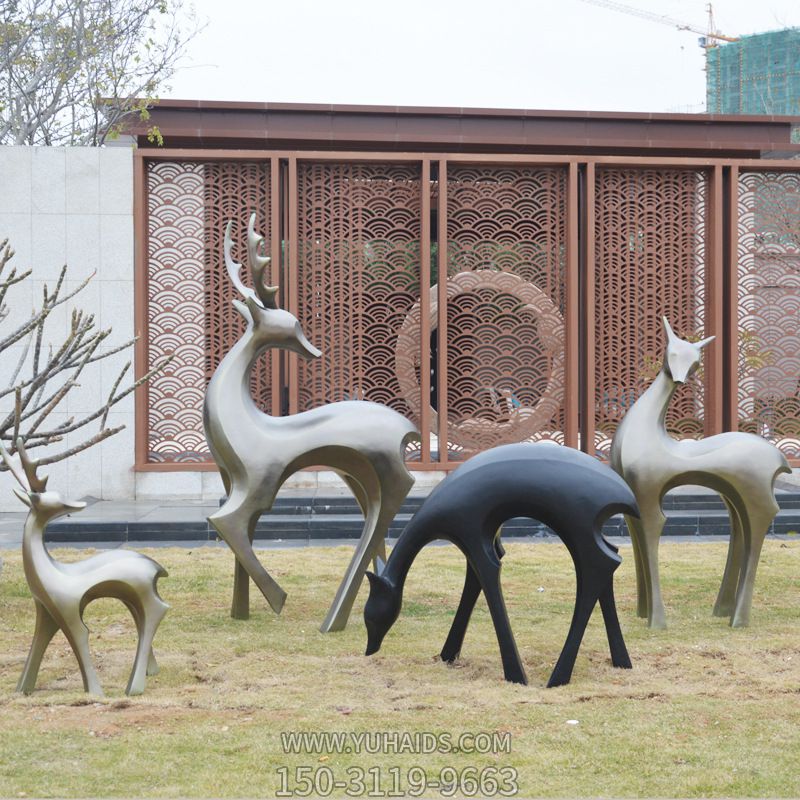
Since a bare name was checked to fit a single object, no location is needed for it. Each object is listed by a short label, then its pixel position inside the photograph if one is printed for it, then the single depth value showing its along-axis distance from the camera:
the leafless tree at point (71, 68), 14.02
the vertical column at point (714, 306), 10.97
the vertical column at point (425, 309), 10.74
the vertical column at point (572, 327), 10.91
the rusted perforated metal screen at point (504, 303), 11.02
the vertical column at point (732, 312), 10.98
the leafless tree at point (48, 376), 5.28
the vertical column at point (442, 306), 10.83
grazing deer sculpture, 4.56
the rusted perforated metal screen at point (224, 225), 10.78
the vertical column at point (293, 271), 10.66
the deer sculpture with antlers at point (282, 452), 5.61
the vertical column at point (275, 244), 10.61
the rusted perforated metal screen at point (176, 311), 10.77
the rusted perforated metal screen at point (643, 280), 11.12
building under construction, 42.41
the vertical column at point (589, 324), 10.96
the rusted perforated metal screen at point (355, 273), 10.90
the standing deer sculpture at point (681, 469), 5.64
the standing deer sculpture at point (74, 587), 4.38
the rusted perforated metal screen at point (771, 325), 11.16
